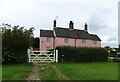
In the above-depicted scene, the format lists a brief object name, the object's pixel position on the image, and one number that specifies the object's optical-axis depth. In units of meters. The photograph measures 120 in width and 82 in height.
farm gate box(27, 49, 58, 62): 10.38
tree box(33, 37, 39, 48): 25.99
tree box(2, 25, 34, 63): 9.44
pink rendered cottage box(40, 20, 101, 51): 21.18
